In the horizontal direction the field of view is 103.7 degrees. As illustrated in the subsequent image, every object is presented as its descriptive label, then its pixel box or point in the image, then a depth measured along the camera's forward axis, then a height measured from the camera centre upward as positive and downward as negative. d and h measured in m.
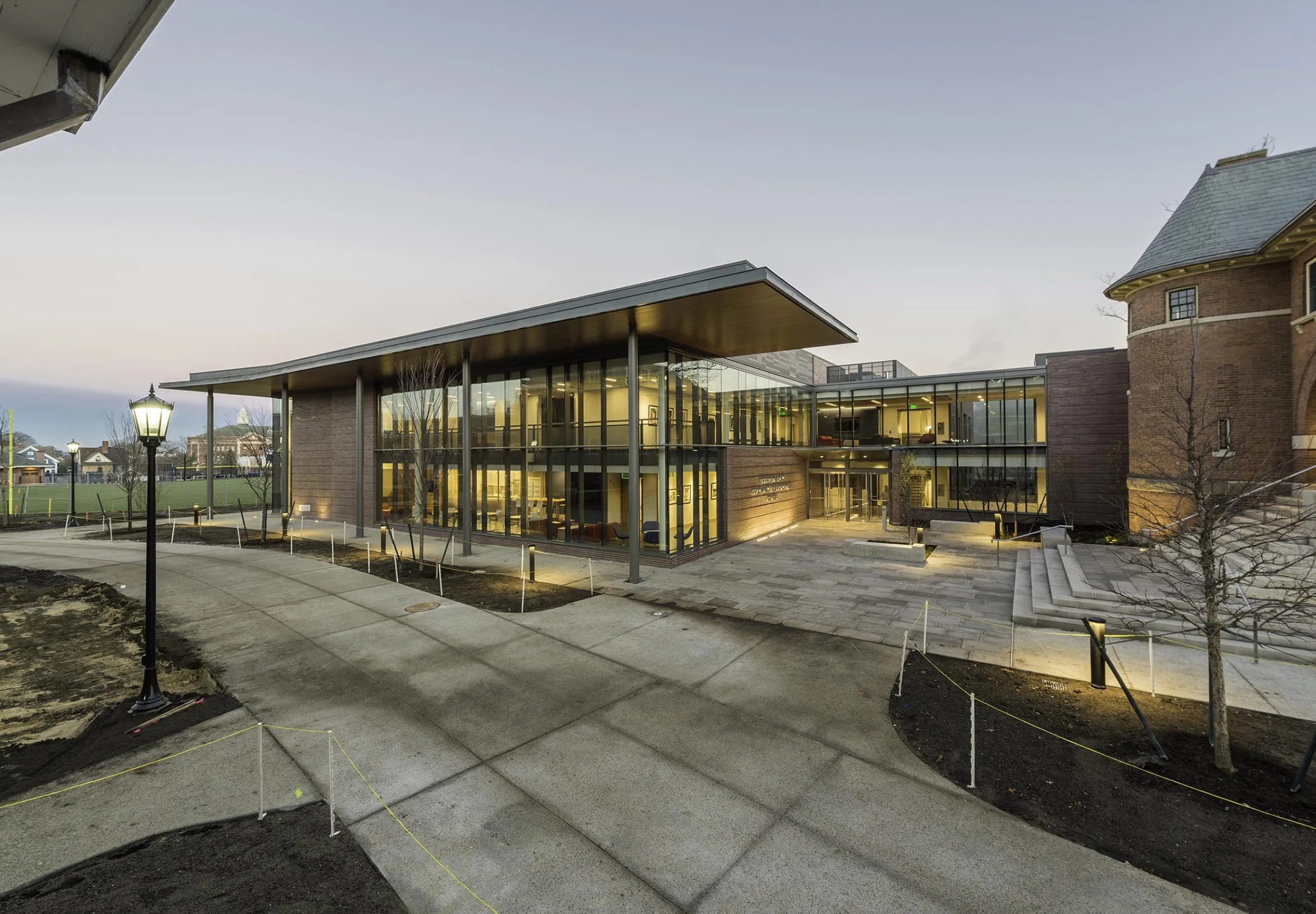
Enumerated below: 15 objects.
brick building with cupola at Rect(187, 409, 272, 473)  31.81 +2.49
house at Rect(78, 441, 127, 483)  85.06 +0.29
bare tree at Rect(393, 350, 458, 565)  21.20 +2.30
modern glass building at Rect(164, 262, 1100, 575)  17.47 +1.64
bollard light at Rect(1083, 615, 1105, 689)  8.56 -3.33
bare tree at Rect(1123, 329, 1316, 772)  6.16 -1.79
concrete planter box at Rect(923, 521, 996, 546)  23.88 -3.84
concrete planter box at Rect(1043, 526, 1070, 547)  19.47 -3.15
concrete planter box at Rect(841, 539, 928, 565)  19.08 -3.61
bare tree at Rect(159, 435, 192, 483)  69.69 +2.06
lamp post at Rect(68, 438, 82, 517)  25.56 +0.60
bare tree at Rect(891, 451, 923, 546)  25.92 -1.75
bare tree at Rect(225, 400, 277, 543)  26.33 +0.85
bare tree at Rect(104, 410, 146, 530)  29.98 +0.28
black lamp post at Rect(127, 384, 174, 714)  7.86 -0.38
